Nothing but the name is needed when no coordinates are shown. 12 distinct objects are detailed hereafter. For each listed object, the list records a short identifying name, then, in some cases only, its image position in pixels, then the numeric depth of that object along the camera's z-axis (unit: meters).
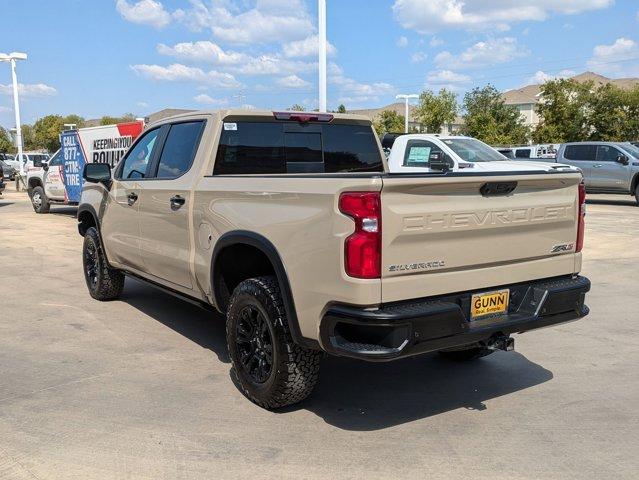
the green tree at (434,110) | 50.84
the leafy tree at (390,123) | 57.38
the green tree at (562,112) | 43.34
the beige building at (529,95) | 89.85
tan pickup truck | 3.34
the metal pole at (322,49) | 14.00
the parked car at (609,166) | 18.48
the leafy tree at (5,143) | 80.79
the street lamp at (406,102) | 52.96
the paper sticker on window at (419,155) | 13.71
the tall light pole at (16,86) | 32.91
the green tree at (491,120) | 50.47
